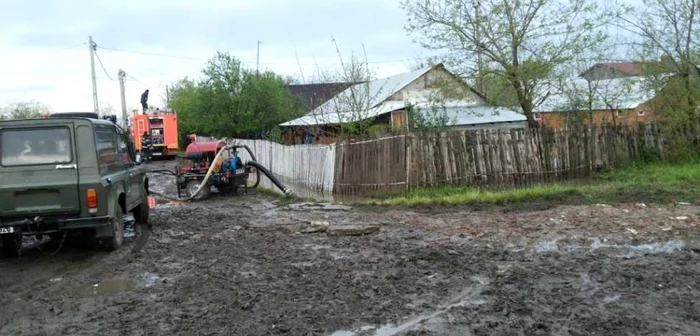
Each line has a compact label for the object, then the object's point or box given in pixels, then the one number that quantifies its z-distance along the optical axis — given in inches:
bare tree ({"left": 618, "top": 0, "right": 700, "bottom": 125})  628.7
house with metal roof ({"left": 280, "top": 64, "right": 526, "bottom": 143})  784.9
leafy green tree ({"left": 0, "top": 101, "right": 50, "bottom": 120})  2164.4
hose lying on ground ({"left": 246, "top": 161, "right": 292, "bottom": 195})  633.6
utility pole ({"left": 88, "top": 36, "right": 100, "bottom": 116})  1552.7
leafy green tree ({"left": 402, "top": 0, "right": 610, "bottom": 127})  717.3
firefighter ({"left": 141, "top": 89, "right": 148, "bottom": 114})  1513.5
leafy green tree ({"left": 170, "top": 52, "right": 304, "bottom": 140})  1389.0
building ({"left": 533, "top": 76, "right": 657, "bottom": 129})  740.4
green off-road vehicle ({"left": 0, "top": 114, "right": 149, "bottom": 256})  315.3
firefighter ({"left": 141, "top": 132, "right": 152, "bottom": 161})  1242.2
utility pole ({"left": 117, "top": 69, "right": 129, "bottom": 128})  1771.7
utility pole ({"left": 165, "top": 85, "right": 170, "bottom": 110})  2548.0
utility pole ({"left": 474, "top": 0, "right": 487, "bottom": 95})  723.4
